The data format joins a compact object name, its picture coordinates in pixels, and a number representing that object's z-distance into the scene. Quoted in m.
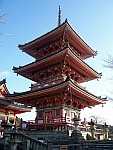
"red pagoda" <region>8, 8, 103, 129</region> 12.83
